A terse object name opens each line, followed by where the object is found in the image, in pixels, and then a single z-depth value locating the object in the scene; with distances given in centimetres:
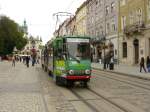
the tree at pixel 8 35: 5507
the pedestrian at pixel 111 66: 2197
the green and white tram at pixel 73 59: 1042
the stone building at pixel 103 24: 3110
